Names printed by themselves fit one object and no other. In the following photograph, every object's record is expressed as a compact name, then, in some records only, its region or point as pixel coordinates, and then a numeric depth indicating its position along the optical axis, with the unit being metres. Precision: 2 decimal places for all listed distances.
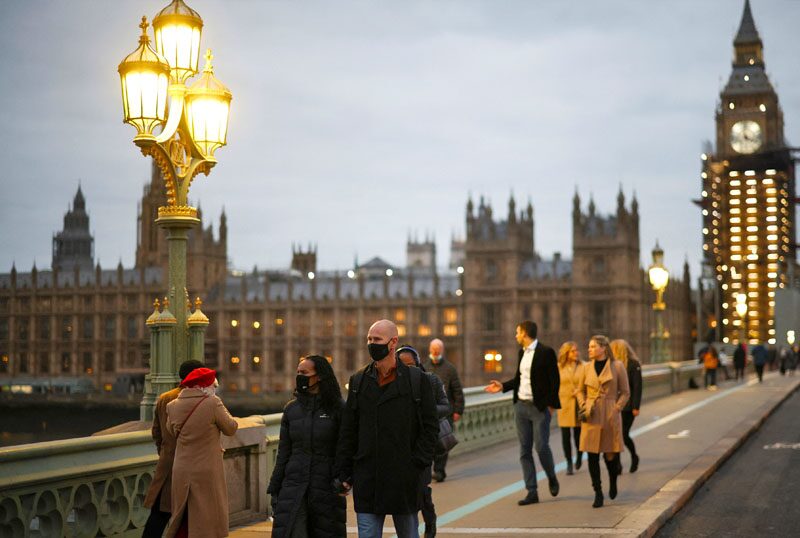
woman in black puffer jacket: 7.27
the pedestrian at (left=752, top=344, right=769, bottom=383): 41.94
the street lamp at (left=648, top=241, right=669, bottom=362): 30.12
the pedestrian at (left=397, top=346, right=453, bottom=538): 8.98
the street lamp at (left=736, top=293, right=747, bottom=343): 54.78
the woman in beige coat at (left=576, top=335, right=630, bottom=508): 11.59
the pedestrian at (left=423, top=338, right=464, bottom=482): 13.06
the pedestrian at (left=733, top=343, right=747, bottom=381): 44.56
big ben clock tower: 171.88
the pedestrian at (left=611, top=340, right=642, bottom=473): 14.21
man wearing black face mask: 7.13
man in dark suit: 12.04
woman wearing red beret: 7.71
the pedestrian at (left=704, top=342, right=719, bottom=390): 37.00
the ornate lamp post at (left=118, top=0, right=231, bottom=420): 9.80
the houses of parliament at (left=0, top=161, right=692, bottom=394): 97.94
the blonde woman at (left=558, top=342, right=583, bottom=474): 14.06
